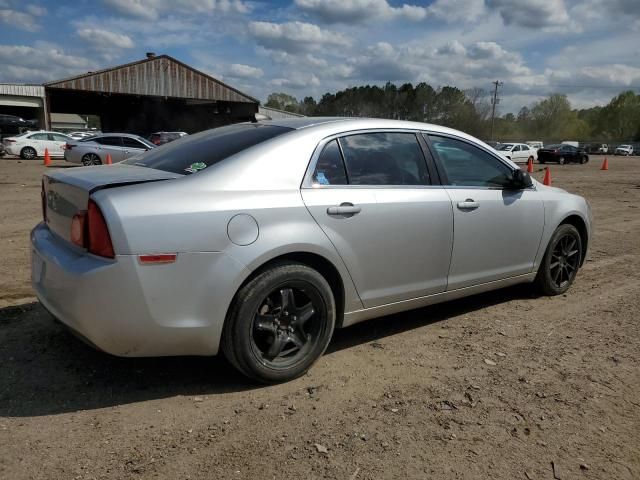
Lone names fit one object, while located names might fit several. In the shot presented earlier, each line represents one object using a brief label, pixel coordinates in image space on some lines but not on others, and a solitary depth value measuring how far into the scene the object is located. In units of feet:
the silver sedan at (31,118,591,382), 9.06
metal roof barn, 130.62
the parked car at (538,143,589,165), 127.34
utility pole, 263.90
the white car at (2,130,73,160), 84.84
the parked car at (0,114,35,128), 114.42
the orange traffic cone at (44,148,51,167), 74.20
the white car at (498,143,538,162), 127.34
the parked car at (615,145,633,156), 221.87
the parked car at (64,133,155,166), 66.44
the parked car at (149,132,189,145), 105.19
